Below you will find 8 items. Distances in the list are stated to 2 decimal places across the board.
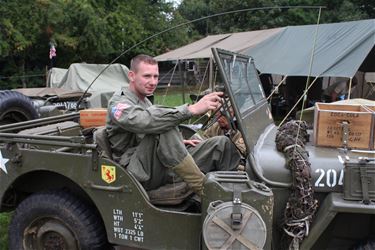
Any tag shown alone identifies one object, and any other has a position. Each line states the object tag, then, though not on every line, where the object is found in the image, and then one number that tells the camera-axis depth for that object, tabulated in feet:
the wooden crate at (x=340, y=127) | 9.71
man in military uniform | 9.29
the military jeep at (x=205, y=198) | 8.55
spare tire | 20.95
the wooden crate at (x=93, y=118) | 14.51
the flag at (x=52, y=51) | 62.35
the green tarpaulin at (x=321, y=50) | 29.40
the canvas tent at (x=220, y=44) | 40.83
